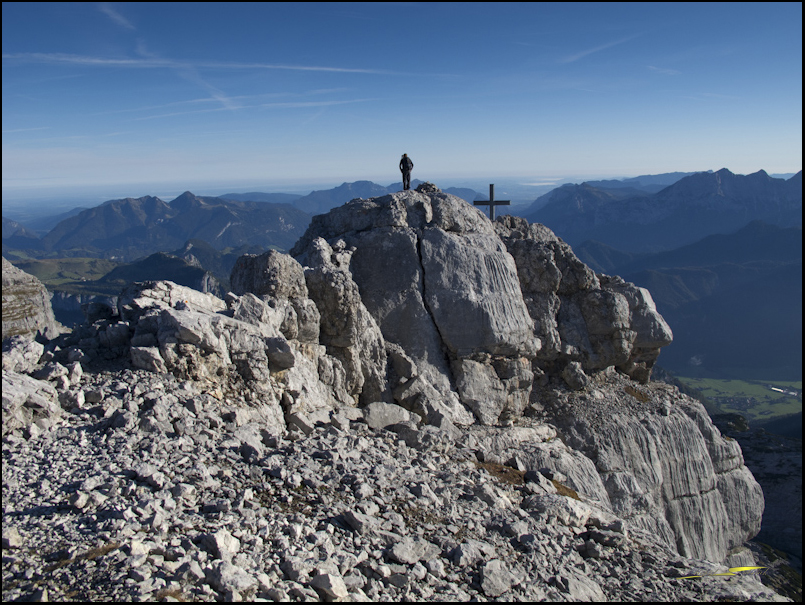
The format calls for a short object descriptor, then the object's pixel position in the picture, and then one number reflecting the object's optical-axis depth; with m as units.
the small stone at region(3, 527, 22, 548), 9.63
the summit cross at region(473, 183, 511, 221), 40.52
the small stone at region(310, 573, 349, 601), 10.35
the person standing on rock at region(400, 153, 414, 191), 35.06
